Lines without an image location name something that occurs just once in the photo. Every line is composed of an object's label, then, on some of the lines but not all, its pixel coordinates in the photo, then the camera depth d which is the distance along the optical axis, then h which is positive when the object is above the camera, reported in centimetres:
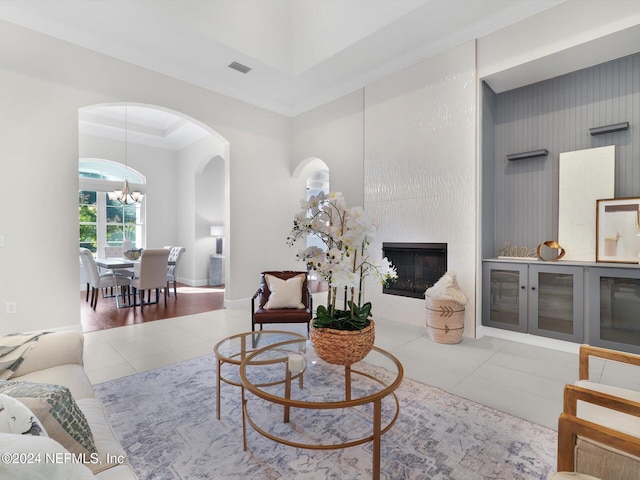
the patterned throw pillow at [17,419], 74 -45
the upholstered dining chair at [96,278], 511 -68
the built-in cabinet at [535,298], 313 -65
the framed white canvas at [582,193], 329 +51
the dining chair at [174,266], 606 -58
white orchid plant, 156 -6
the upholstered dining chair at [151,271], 504 -56
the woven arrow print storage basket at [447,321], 348 -93
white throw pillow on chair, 349 -63
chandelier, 629 +89
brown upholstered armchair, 335 -71
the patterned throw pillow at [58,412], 88 -51
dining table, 520 -47
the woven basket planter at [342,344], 162 -56
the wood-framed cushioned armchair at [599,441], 101 -73
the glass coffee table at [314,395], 178 -111
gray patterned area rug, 156 -117
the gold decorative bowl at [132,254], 586 -31
